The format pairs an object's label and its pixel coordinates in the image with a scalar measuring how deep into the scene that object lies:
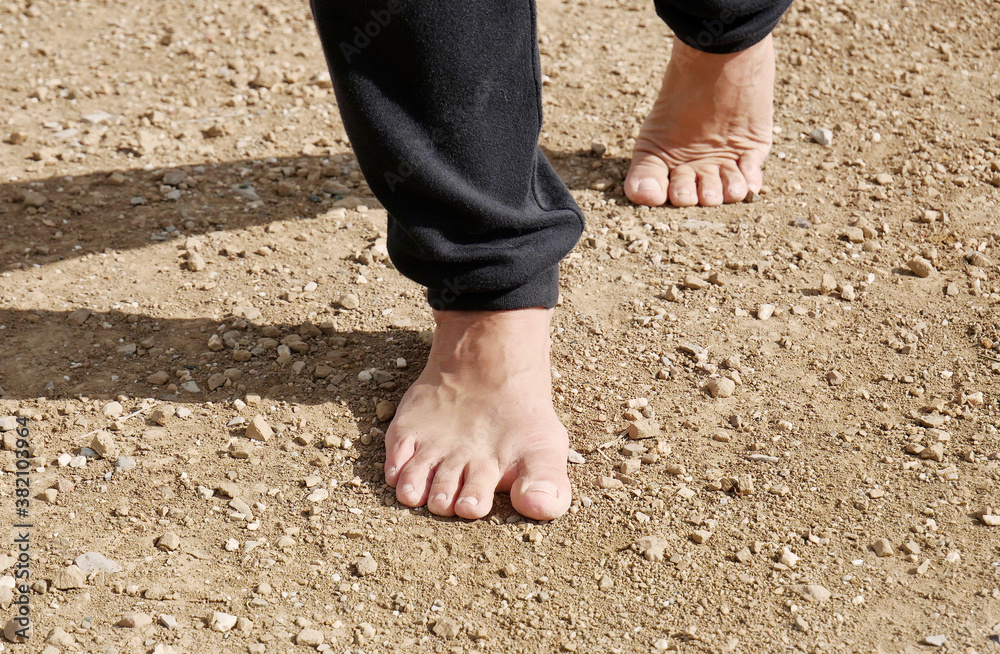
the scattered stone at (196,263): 1.49
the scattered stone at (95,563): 1.26
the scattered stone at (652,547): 1.27
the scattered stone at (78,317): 1.44
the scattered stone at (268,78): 1.74
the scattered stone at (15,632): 1.22
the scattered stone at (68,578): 1.25
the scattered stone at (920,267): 1.47
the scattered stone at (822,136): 1.64
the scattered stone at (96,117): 1.69
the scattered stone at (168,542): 1.27
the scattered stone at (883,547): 1.26
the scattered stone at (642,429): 1.34
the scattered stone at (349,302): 1.45
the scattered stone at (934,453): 1.31
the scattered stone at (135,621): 1.23
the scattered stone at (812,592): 1.24
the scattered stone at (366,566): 1.26
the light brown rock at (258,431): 1.34
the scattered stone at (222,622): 1.23
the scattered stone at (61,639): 1.22
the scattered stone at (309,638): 1.23
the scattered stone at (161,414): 1.35
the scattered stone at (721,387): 1.37
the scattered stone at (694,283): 1.46
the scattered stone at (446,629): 1.23
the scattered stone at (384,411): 1.36
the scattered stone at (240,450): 1.33
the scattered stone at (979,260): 1.47
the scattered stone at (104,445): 1.33
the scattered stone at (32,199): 1.56
